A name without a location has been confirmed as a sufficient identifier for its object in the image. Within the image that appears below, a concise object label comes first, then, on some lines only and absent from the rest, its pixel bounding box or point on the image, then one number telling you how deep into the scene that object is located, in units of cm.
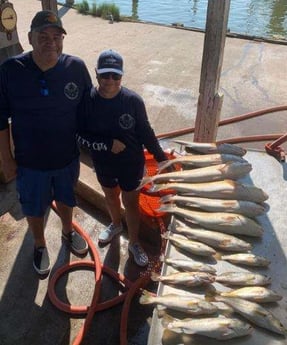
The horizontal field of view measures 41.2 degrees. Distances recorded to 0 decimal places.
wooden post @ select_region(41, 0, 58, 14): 508
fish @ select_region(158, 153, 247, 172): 385
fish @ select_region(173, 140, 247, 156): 402
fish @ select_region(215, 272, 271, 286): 275
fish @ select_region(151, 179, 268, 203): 344
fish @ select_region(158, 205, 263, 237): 315
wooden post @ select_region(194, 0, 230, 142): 393
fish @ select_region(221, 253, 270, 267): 288
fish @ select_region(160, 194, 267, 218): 329
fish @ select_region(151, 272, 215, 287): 272
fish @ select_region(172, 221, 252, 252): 302
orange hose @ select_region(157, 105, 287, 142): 584
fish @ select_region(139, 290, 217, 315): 253
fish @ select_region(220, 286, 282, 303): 263
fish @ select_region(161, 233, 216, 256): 300
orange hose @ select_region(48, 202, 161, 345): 339
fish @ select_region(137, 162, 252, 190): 366
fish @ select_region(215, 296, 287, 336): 244
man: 320
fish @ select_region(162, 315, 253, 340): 239
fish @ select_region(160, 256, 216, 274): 284
